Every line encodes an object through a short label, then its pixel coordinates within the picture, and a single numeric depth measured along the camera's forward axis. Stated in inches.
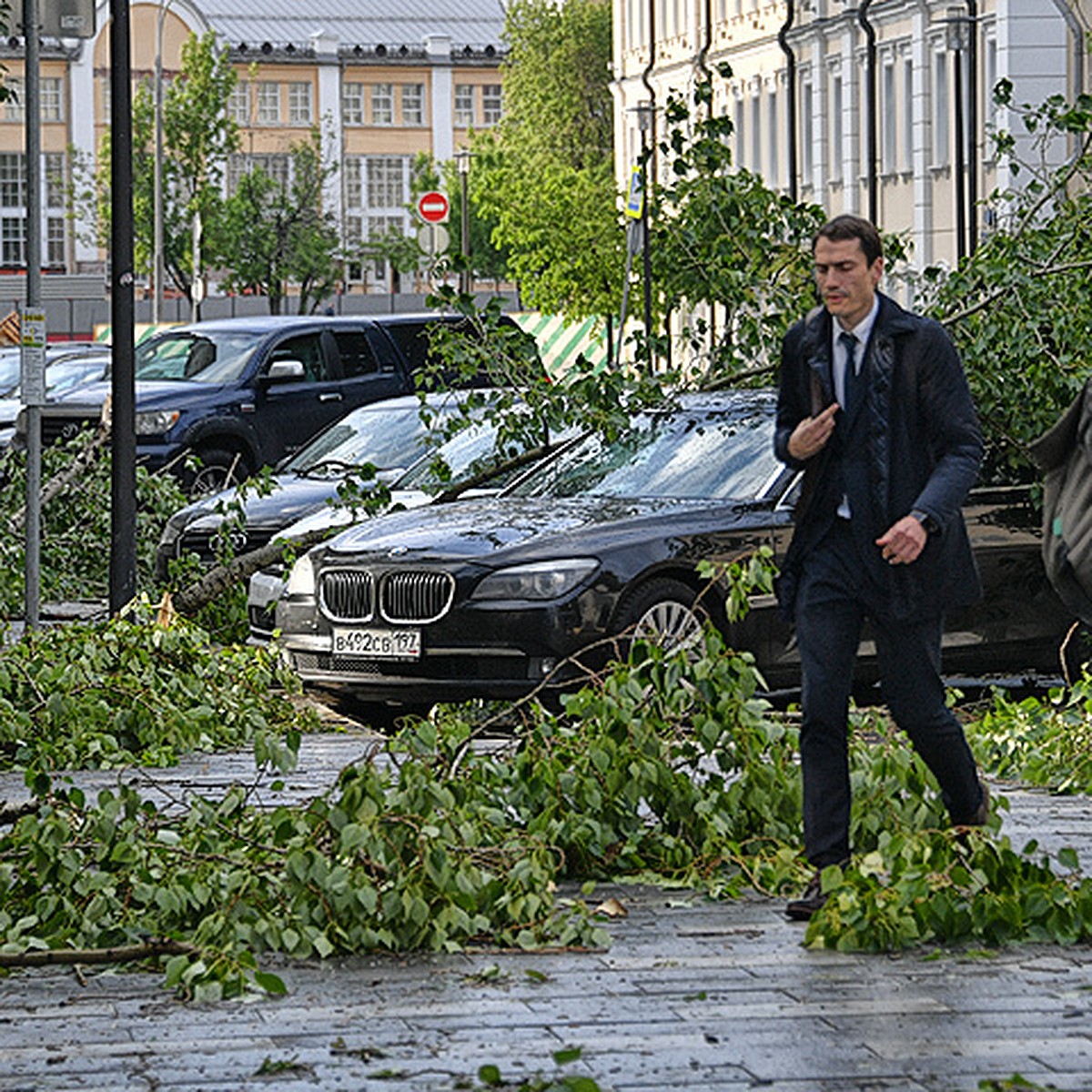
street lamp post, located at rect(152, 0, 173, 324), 3014.3
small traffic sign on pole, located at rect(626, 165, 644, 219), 1681.6
